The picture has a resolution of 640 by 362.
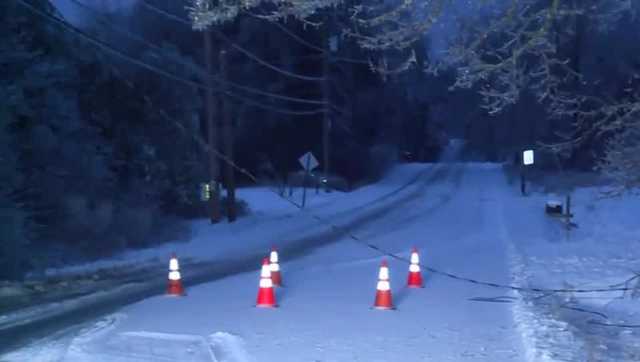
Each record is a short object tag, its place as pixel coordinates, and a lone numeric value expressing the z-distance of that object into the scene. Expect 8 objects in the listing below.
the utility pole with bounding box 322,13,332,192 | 46.08
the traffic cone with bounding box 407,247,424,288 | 14.50
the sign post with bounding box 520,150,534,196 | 47.12
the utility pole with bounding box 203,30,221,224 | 26.98
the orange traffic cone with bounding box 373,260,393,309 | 12.14
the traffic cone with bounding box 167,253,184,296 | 13.18
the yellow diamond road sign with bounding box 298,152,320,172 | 38.12
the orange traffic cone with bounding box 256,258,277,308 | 12.03
